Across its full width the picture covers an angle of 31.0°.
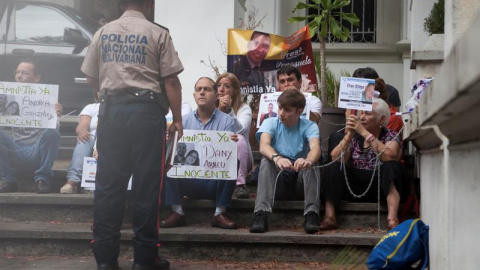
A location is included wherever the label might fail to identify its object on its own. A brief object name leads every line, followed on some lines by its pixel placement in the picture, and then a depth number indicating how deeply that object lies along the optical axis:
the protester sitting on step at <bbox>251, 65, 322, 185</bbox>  8.50
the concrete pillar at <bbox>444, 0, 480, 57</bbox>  4.29
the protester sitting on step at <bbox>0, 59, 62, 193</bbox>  8.15
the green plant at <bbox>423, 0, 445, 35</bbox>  8.46
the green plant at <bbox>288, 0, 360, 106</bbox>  10.56
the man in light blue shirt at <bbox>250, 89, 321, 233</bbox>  7.17
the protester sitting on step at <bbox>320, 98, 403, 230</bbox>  7.28
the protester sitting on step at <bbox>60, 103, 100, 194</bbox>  8.13
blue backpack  5.22
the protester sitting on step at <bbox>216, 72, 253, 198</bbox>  7.89
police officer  6.18
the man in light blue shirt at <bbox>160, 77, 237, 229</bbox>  7.42
